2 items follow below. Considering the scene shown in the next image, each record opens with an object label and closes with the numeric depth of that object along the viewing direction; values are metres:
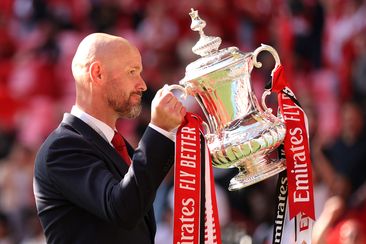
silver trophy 7.90
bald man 7.36
